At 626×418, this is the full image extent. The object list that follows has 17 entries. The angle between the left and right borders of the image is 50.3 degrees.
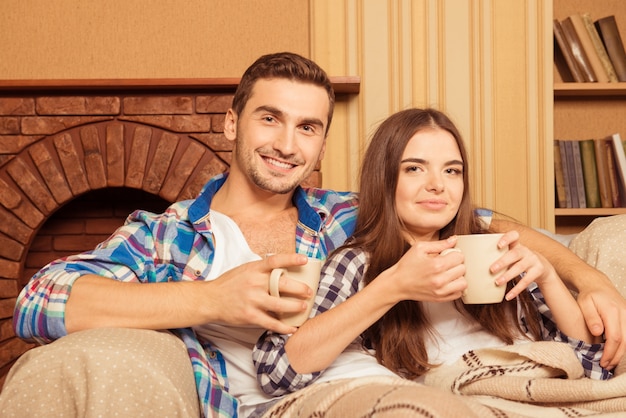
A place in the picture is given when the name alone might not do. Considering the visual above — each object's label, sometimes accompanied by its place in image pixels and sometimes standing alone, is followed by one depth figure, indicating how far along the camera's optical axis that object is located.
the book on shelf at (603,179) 2.51
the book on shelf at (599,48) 2.52
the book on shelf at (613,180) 2.51
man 1.02
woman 1.12
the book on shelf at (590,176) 2.52
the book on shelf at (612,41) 2.51
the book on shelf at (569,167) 2.54
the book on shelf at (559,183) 2.53
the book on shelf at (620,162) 2.49
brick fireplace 2.38
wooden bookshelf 2.79
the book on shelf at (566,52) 2.55
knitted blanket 0.82
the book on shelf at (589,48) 2.51
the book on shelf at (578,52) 2.54
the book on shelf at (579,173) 2.53
